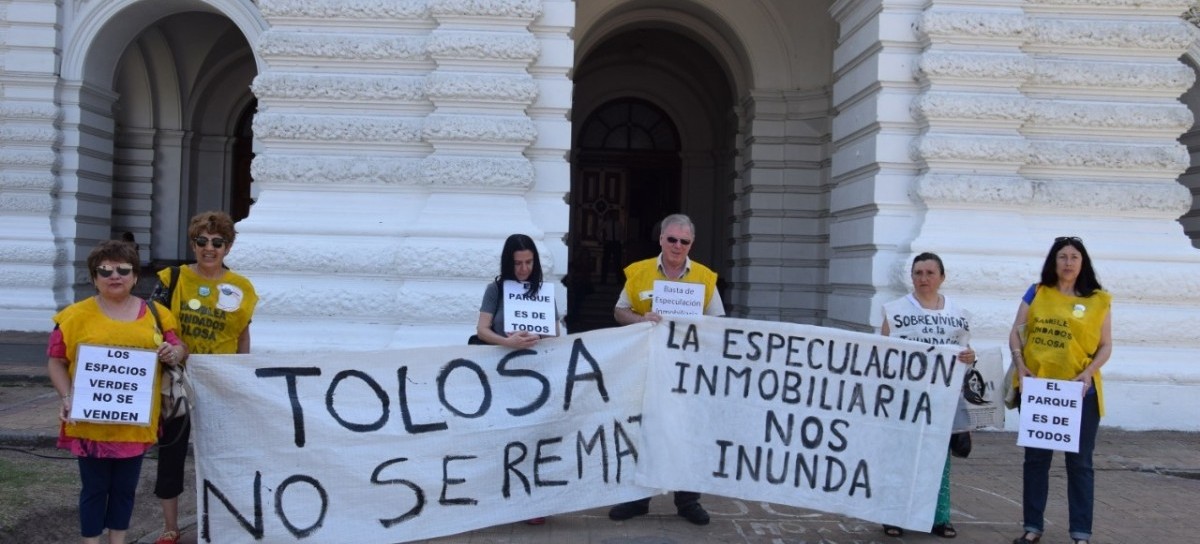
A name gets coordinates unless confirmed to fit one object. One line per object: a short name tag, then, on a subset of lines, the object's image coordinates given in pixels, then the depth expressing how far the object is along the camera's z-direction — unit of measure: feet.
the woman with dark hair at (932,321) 19.45
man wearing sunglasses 20.04
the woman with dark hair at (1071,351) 18.58
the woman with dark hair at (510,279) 19.51
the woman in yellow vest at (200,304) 17.53
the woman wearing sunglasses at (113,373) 15.51
